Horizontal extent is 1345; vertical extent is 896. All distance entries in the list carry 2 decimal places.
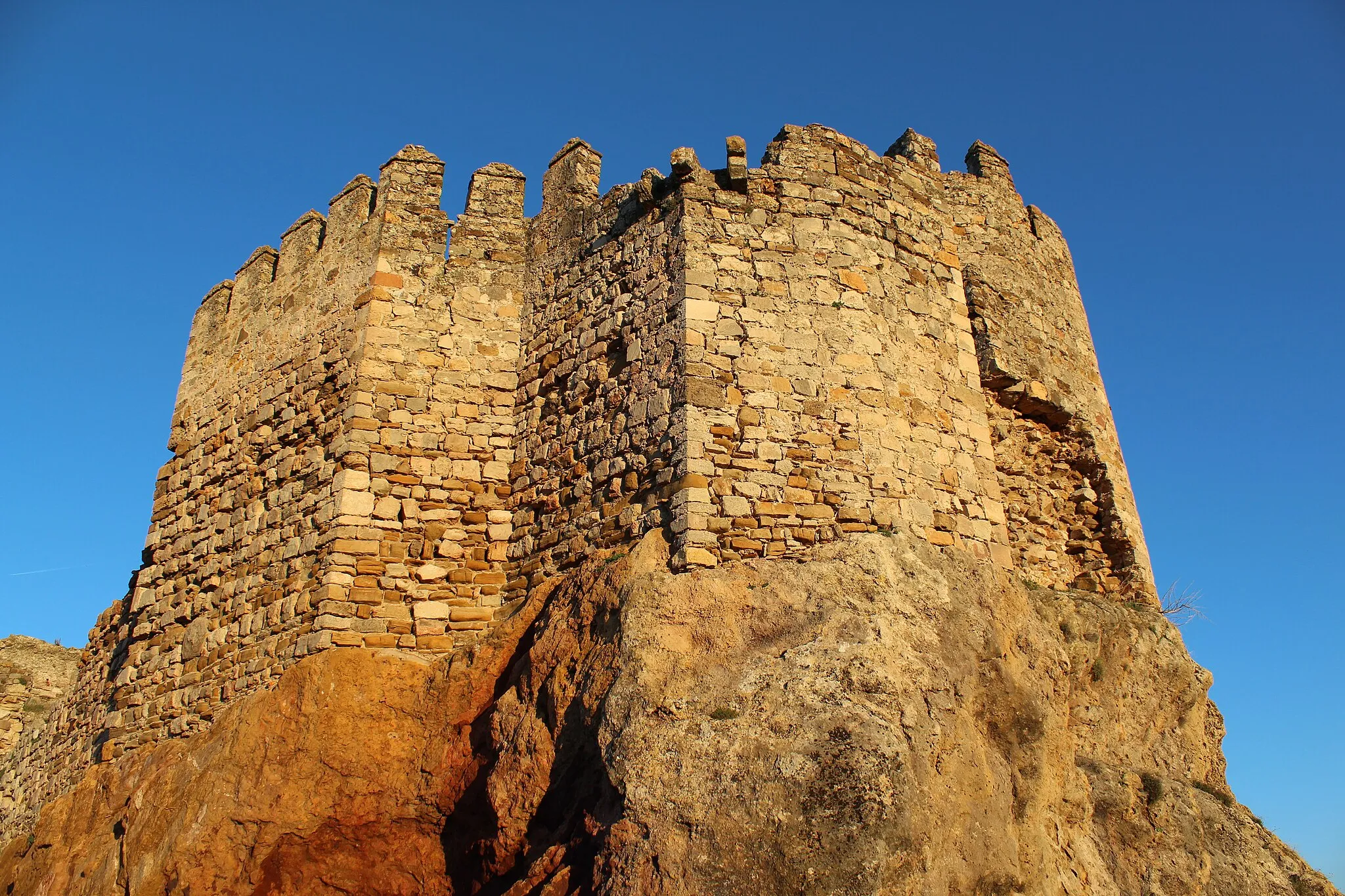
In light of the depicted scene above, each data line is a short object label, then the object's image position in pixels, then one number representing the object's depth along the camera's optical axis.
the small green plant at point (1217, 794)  8.43
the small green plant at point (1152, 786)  7.81
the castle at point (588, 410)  7.81
